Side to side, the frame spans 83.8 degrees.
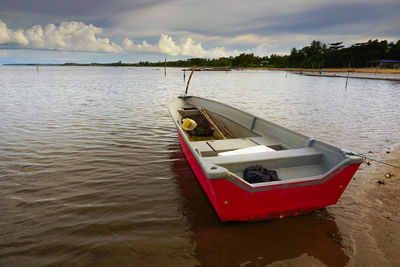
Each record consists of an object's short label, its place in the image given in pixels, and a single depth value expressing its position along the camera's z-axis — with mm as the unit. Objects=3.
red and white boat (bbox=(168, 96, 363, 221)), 3334
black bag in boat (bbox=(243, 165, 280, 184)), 3789
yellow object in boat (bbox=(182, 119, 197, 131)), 8312
